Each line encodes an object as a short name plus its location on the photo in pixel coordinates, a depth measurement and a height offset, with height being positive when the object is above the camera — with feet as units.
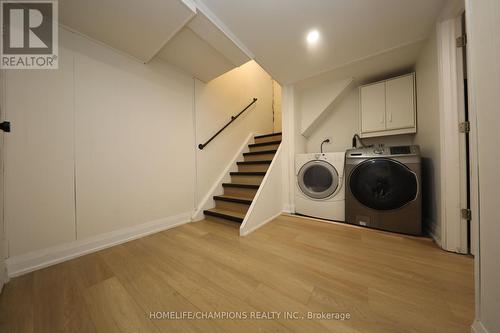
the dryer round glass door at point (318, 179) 6.77 -0.60
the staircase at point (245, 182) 7.04 -0.82
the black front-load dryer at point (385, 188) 5.20 -0.81
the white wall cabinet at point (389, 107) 6.22 +2.35
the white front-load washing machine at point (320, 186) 6.65 -0.88
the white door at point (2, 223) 3.24 -1.11
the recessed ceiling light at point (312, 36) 4.91 +4.04
